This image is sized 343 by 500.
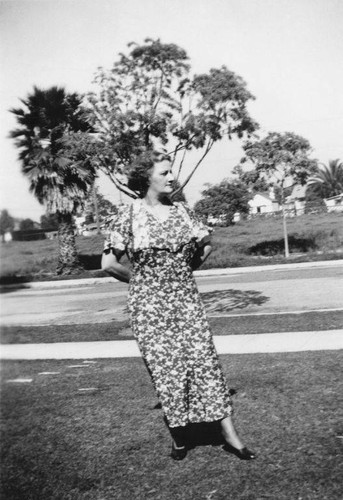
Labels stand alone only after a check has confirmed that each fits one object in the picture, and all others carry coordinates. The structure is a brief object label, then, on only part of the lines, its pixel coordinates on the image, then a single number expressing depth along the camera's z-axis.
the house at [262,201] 84.19
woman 3.11
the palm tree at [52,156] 20.36
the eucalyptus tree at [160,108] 9.30
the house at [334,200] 66.75
